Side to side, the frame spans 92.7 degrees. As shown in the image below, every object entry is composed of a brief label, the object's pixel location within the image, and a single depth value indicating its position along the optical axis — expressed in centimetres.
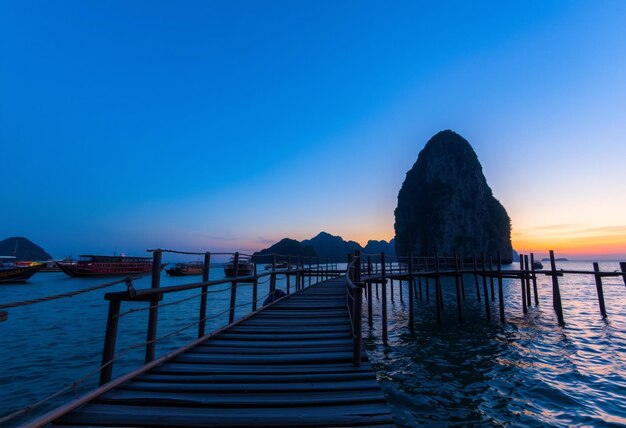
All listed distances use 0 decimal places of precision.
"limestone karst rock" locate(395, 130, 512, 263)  9285
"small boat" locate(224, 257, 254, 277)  5349
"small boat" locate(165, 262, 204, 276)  6091
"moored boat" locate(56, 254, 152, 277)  5078
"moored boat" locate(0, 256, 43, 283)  4050
